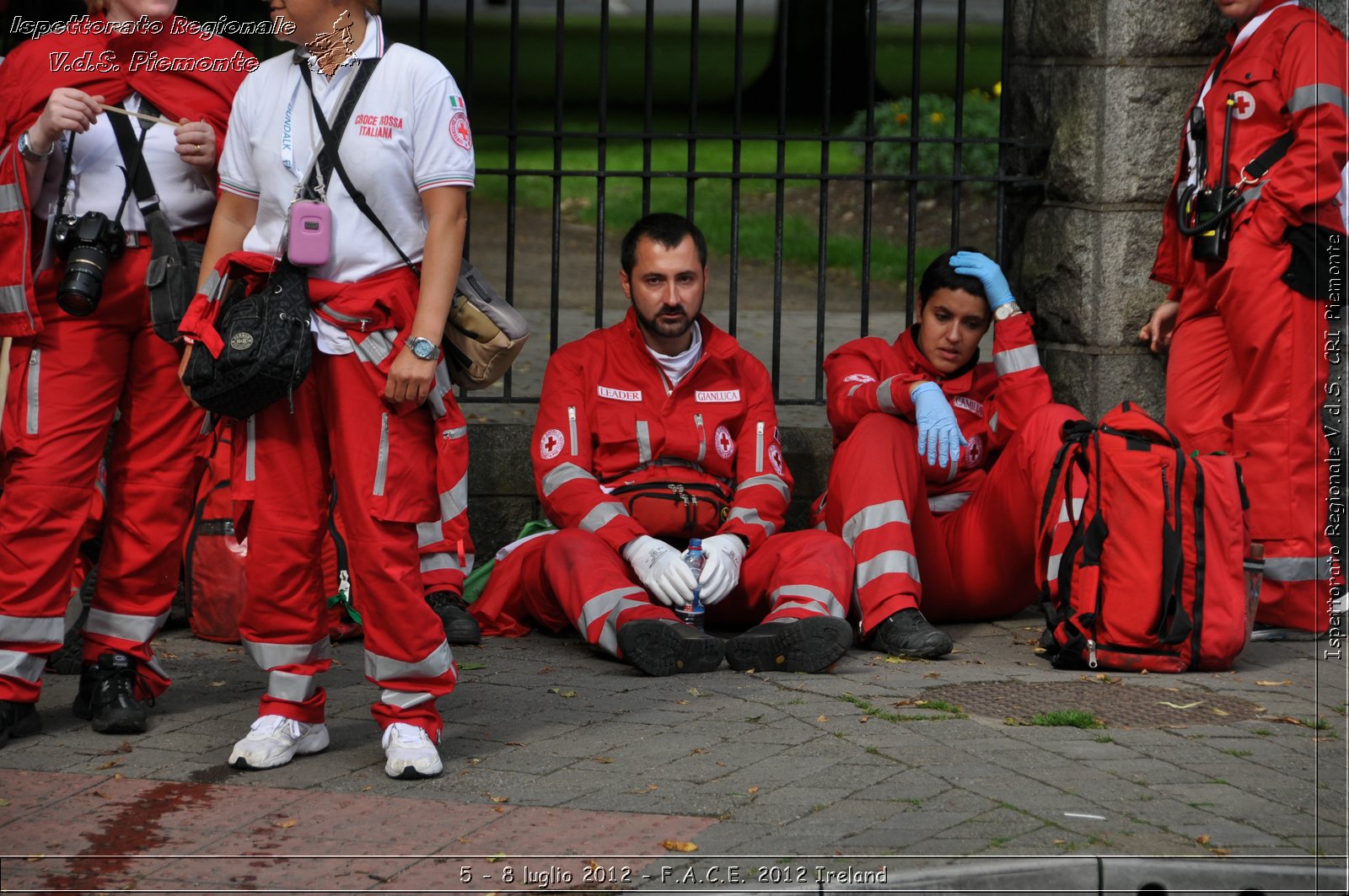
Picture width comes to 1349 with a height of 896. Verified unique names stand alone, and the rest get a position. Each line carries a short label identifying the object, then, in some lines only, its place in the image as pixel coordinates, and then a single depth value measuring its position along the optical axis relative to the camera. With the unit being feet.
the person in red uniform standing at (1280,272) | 37.09
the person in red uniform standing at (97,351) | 28.81
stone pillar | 41.16
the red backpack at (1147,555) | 33.86
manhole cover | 31.04
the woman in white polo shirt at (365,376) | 26.53
